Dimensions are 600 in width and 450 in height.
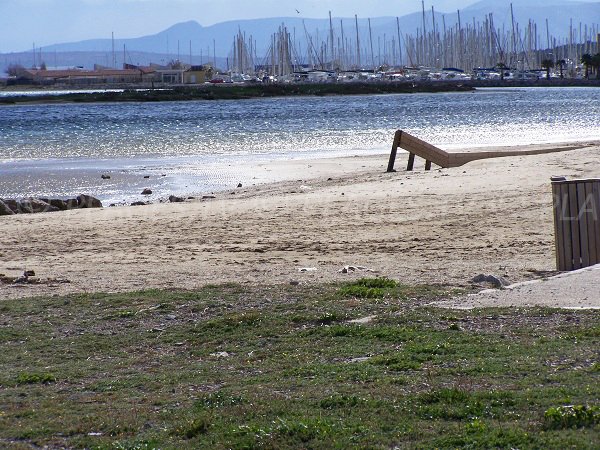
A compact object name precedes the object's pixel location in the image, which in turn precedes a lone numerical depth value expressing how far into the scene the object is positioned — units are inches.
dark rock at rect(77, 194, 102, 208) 837.2
